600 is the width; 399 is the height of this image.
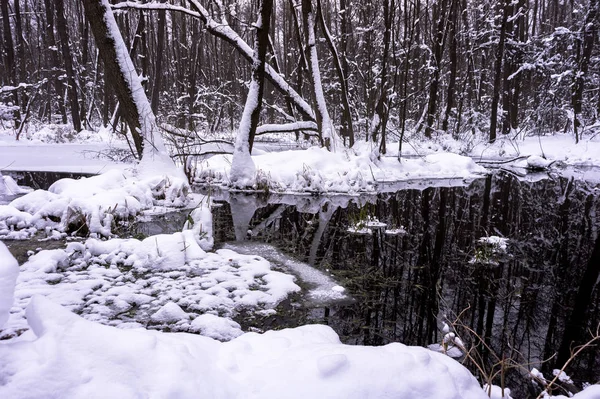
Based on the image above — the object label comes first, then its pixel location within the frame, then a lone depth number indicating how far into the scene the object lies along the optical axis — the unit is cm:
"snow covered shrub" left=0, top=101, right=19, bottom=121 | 1823
